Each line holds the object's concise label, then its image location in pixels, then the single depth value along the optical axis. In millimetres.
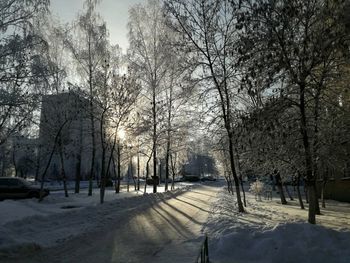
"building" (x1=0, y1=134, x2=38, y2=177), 69200
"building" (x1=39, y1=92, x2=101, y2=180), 30859
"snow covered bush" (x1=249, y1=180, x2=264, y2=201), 37375
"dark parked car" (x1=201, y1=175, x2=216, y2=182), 120362
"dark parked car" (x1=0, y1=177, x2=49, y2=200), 28500
